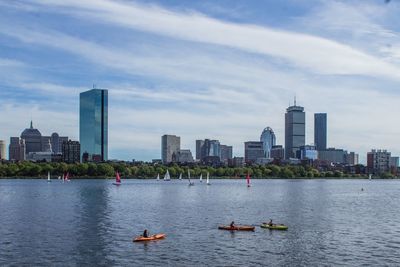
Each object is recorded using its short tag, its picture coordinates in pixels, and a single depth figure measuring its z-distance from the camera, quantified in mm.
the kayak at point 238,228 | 91562
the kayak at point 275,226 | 94562
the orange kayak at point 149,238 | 80188
